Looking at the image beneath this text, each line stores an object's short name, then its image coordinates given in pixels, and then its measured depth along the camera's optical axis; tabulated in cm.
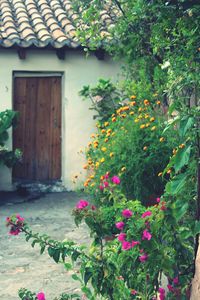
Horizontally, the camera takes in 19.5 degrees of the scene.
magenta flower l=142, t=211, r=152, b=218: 356
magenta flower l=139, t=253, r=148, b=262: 344
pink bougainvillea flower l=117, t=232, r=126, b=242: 345
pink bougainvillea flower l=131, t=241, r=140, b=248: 337
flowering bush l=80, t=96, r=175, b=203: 718
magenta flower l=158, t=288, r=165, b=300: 361
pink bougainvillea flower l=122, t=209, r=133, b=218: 345
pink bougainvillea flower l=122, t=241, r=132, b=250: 339
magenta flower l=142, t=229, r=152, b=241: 336
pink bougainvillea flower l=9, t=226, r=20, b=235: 358
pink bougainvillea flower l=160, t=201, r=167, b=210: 345
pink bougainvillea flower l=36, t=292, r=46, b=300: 347
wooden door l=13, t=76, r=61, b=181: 1127
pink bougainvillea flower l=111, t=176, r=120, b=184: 382
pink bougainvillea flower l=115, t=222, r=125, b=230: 349
